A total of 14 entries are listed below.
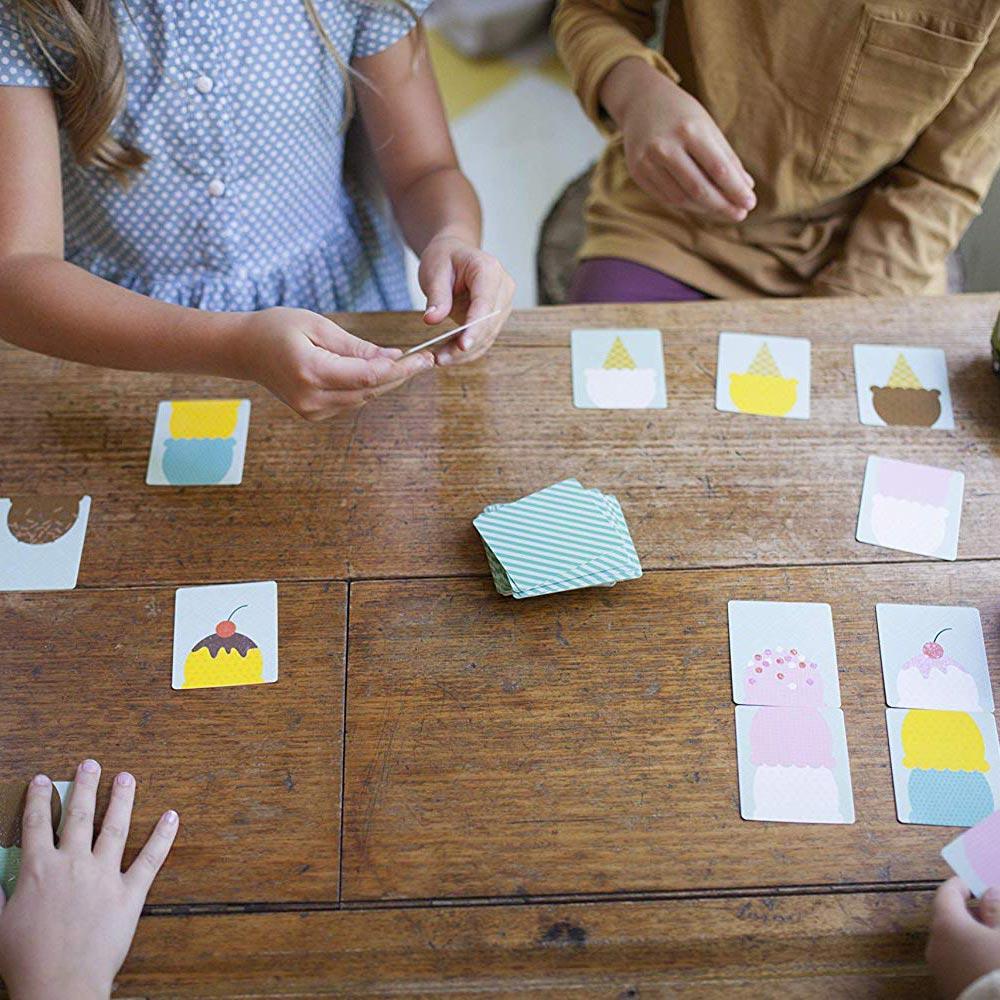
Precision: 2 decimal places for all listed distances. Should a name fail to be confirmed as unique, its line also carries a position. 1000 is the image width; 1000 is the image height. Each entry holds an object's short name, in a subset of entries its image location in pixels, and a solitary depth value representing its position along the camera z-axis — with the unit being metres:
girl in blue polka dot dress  0.99
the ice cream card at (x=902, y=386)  1.01
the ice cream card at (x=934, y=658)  0.85
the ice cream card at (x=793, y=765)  0.80
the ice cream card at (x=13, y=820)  0.79
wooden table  0.75
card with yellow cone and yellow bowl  1.02
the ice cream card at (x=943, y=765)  0.80
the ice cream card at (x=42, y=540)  0.91
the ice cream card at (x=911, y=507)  0.94
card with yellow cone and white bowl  1.02
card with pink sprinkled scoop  0.85
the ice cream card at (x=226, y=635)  0.86
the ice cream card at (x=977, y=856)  0.76
